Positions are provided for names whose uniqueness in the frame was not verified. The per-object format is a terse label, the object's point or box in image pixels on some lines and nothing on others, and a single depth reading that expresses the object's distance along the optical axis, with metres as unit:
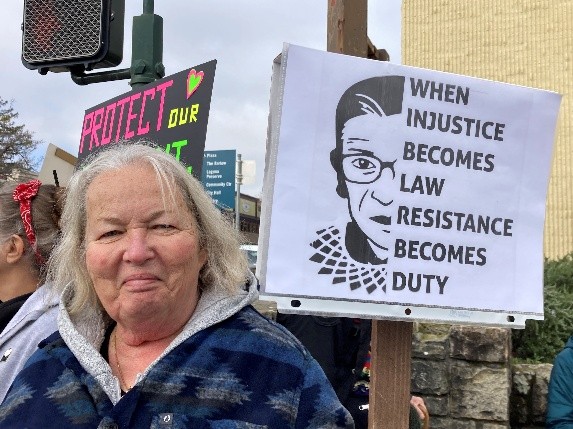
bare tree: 21.56
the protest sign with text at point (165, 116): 3.47
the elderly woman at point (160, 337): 1.75
